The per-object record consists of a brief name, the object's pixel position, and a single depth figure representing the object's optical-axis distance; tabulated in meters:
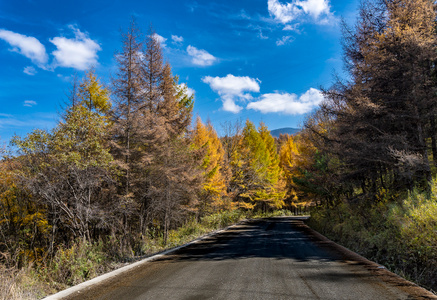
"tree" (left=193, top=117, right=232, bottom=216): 21.27
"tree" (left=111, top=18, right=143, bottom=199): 13.79
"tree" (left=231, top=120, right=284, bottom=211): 31.86
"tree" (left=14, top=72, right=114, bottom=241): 10.66
